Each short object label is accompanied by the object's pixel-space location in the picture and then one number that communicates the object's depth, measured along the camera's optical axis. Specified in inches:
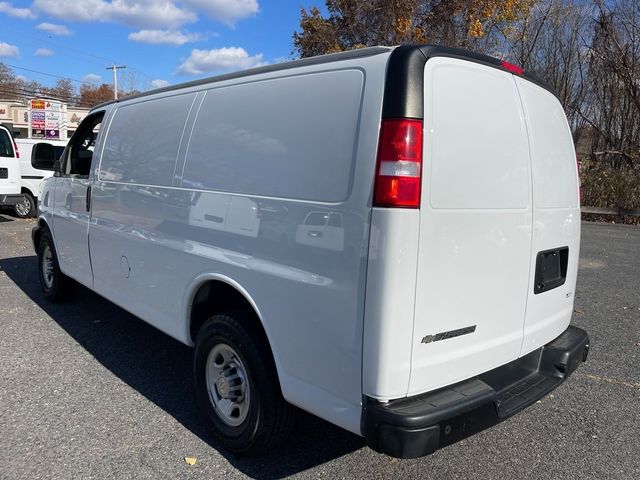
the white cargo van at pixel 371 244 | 87.7
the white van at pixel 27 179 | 511.5
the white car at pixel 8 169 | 469.7
